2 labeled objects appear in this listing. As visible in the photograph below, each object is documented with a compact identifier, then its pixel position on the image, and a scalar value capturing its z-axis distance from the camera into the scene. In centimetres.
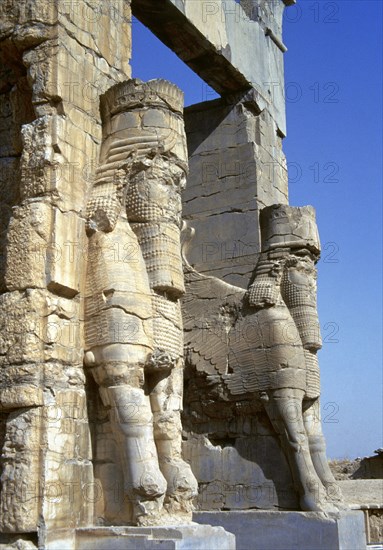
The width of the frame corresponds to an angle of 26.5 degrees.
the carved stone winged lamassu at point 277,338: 761
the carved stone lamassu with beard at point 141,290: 510
